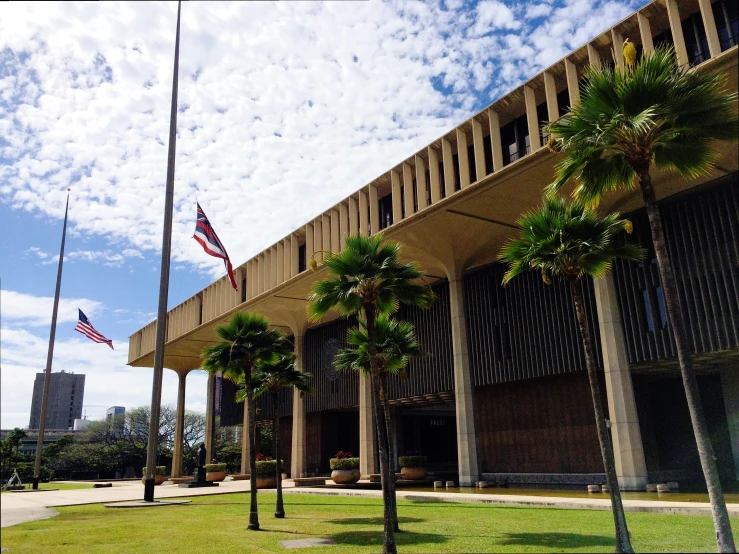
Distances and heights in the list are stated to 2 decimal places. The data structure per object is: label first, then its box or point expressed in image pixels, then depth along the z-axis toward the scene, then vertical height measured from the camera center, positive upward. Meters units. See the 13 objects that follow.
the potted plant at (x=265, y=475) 37.19 -1.54
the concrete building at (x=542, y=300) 22.14 +6.16
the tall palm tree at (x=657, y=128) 10.84 +5.66
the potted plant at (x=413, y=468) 33.38 -1.29
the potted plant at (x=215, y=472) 46.91 -1.59
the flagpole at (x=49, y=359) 39.16 +6.32
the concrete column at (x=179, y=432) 57.69 +1.92
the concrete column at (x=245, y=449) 52.19 +0.10
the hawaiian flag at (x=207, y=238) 28.45 +9.95
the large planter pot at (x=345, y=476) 33.34 -1.59
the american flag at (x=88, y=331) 40.06 +8.20
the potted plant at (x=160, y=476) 50.13 -1.89
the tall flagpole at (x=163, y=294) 24.20 +6.72
